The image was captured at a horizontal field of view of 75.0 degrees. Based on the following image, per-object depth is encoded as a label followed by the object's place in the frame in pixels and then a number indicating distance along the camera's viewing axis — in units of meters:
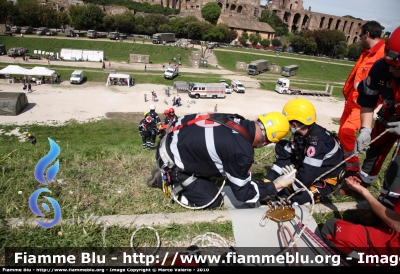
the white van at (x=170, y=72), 39.81
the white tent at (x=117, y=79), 35.69
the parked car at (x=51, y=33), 63.06
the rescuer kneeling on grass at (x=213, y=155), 3.87
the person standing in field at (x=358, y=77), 5.90
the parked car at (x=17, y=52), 46.58
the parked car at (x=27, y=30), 62.91
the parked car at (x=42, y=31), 61.61
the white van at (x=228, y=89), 36.79
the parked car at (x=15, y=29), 62.19
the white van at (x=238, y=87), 38.00
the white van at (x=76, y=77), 34.59
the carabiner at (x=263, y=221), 3.66
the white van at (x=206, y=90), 33.22
